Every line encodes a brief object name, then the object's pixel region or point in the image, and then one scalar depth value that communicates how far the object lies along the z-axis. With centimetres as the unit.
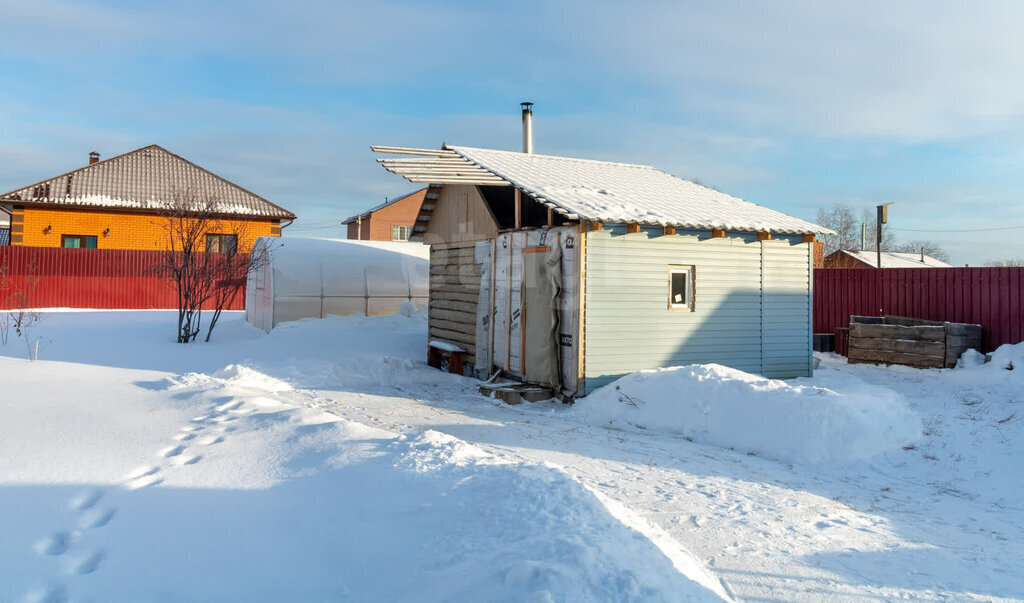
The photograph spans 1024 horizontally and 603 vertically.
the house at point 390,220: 4659
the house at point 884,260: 3337
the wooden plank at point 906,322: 1462
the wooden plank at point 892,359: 1362
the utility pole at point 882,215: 2381
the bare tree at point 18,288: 2205
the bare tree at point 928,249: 6438
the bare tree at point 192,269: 1516
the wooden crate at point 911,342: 1356
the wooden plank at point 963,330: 1361
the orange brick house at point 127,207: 2669
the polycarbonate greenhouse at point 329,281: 1681
